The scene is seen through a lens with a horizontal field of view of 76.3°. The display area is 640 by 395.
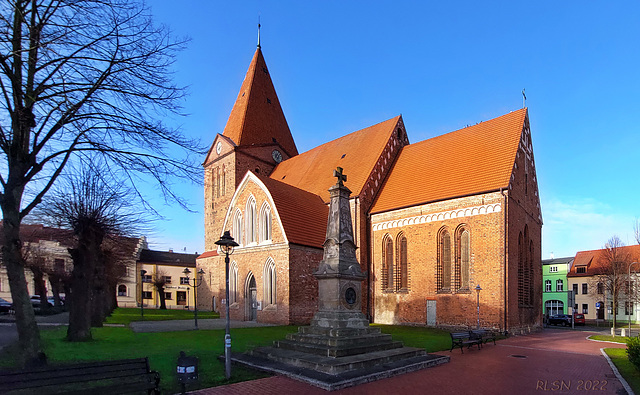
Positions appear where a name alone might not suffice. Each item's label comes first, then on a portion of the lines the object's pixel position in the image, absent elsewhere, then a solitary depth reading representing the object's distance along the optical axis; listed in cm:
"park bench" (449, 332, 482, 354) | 1376
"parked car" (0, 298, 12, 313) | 3412
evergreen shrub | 977
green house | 4942
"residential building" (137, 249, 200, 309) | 5353
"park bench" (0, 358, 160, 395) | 572
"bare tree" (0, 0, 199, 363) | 788
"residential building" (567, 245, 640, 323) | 3681
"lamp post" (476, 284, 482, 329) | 1925
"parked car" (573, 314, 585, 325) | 3632
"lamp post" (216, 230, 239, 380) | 927
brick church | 2039
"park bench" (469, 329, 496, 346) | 1438
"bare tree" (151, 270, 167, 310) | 4692
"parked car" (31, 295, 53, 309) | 3715
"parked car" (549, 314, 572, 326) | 3471
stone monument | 966
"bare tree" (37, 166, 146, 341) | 1481
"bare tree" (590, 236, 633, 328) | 3431
